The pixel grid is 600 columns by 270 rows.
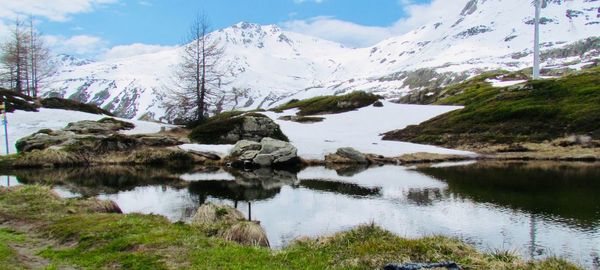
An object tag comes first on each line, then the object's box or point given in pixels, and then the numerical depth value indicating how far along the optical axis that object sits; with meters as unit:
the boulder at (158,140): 54.19
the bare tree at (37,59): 91.37
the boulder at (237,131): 57.12
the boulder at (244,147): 50.69
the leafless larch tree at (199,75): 68.56
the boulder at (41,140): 51.12
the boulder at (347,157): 51.44
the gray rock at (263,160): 49.00
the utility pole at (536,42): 101.94
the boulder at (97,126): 57.33
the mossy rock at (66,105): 75.50
